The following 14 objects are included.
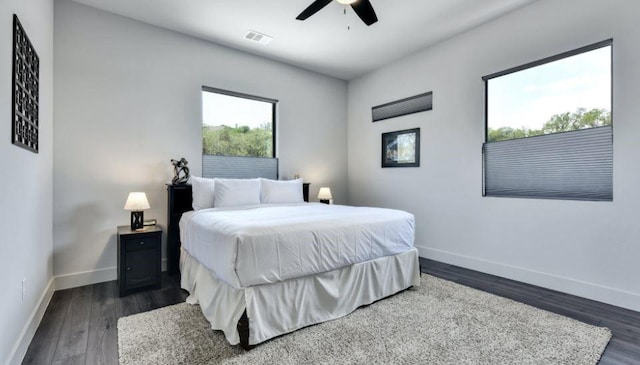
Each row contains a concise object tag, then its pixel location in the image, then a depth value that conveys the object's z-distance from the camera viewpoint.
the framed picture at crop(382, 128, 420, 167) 4.47
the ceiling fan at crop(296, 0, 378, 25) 2.60
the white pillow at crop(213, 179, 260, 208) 3.47
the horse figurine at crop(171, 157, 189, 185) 3.59
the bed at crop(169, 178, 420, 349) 1.96
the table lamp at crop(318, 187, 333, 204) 4.80
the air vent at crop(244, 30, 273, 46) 3.80
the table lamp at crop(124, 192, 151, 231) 3.02
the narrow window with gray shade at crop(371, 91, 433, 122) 4.30
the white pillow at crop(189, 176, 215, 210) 3.41
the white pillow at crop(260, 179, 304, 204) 3.95
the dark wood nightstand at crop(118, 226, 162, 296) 2.85
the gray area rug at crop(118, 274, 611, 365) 1.84
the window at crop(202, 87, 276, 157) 4.09
